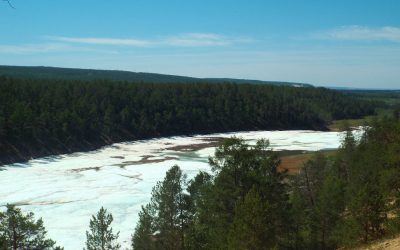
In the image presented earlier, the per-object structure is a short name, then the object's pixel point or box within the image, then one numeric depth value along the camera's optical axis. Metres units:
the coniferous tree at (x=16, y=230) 26.00
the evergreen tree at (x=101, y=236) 27.27
